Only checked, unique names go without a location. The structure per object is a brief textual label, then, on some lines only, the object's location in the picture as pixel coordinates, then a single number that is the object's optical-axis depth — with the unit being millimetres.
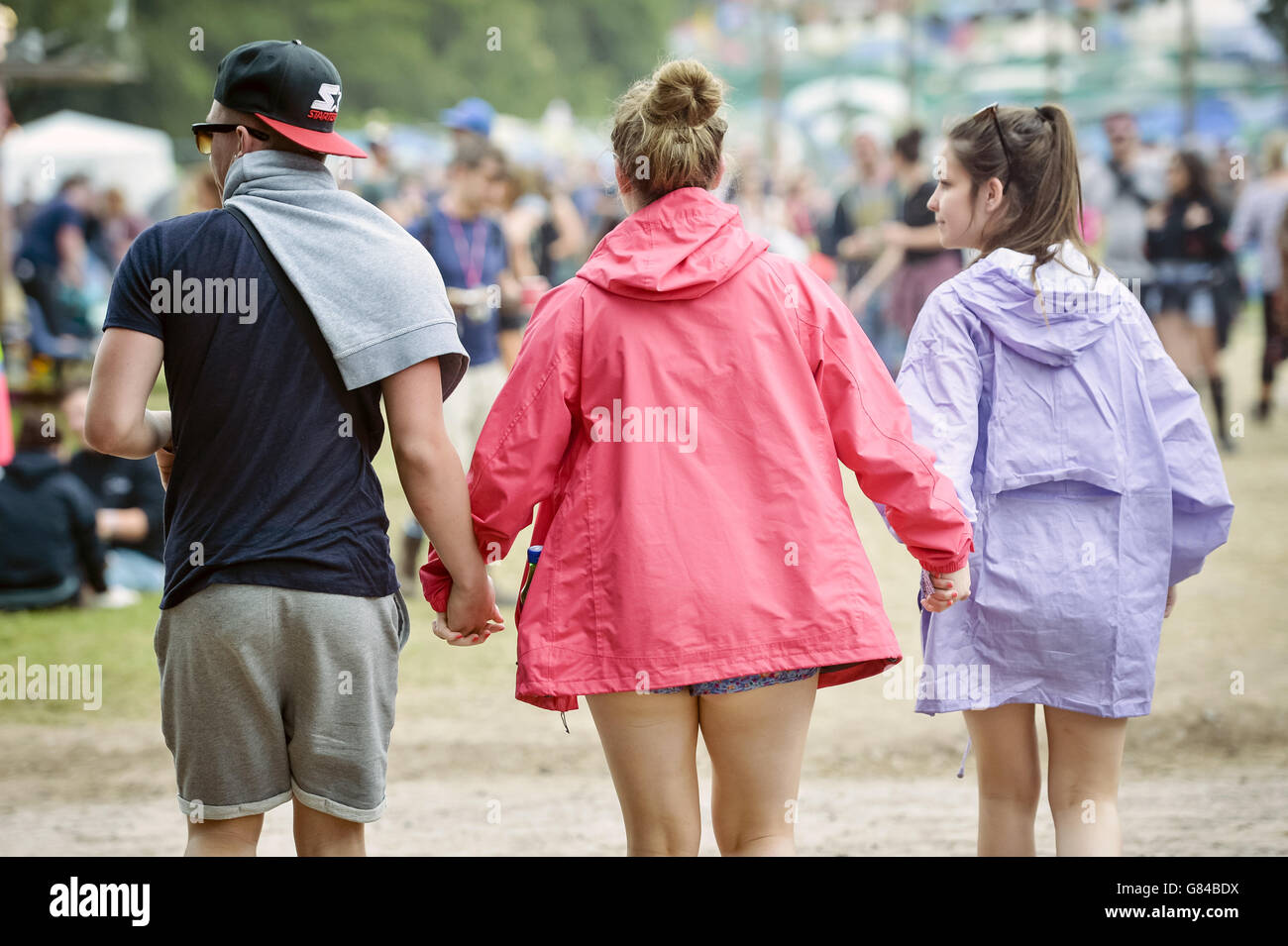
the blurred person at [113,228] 17781
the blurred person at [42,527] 7035
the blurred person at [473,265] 7141
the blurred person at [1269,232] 11891
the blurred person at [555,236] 11623
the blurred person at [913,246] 10016
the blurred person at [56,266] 13945
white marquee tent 22672
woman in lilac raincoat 3006
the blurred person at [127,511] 7500
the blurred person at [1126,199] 11641
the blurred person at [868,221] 12609
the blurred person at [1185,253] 11289
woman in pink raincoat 2600
